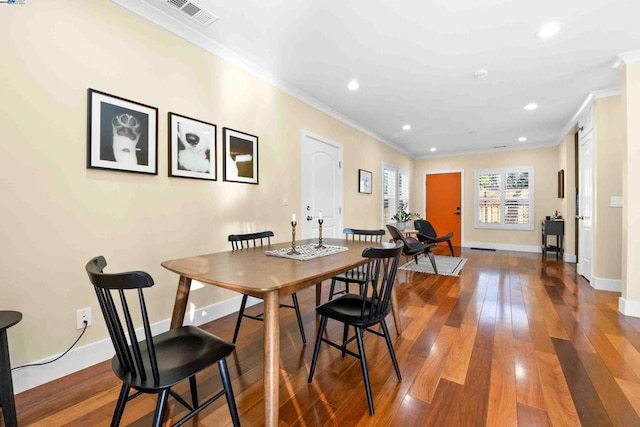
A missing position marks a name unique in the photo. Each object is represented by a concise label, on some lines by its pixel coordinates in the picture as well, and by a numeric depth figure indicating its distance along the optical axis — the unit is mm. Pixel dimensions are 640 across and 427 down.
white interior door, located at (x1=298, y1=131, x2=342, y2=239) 3750
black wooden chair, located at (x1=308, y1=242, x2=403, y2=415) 1448
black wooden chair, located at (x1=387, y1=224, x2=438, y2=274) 4137
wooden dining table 1197
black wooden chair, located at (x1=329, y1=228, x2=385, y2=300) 2293
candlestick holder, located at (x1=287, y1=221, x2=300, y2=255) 1931
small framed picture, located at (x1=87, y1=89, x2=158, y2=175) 1849
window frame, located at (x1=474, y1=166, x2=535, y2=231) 6504
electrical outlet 1804
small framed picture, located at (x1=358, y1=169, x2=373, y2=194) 5087
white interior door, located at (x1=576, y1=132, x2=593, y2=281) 3775
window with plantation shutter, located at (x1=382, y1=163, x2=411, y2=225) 6051
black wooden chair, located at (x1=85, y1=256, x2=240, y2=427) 931
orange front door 7355
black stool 1271
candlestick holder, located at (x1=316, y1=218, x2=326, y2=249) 2179
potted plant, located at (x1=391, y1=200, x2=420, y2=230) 6438
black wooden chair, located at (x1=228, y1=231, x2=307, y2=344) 2027
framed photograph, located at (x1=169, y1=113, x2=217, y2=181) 2289
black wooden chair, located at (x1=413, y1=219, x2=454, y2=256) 4891
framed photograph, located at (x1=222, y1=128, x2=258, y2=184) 2721
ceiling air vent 2041
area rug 4438
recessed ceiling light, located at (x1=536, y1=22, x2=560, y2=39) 2258
